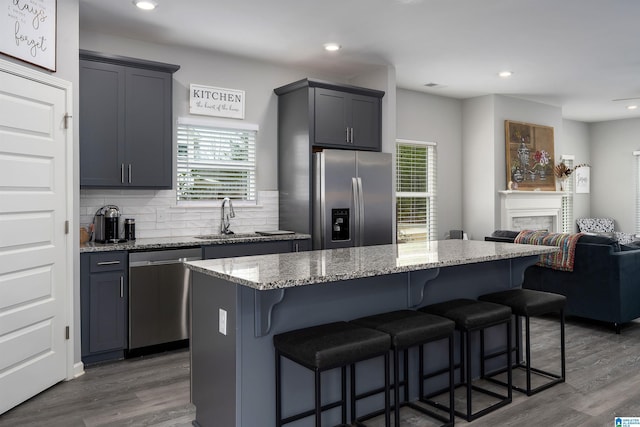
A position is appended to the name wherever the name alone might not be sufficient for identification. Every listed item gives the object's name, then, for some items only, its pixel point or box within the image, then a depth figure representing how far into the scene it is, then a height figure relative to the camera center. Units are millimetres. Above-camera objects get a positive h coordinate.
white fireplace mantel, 7000 +92
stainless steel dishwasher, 3867 -666
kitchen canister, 4246 -131
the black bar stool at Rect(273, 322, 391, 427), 2109 -604
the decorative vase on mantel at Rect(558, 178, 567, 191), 8016 +483
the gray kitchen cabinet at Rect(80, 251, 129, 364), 3662 -690
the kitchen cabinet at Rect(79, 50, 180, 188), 3891 +760
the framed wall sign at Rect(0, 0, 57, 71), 2963 +1161
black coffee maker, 3998 -98
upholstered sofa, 4484 -654
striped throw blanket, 4723 -301
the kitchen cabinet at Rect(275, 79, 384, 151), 4938 +1046
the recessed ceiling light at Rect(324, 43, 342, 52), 4707 +1612
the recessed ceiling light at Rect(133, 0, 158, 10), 3662 +1579
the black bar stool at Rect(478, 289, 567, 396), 3074 -596
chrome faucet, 4961 -36
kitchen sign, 4773 +1116
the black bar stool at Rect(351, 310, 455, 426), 2404 -591
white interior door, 2949 -149
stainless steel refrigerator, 4879 +148
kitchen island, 2309 -488
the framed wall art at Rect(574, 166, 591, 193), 9141 +636
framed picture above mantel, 7062 +837
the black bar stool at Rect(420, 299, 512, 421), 2736 -607
